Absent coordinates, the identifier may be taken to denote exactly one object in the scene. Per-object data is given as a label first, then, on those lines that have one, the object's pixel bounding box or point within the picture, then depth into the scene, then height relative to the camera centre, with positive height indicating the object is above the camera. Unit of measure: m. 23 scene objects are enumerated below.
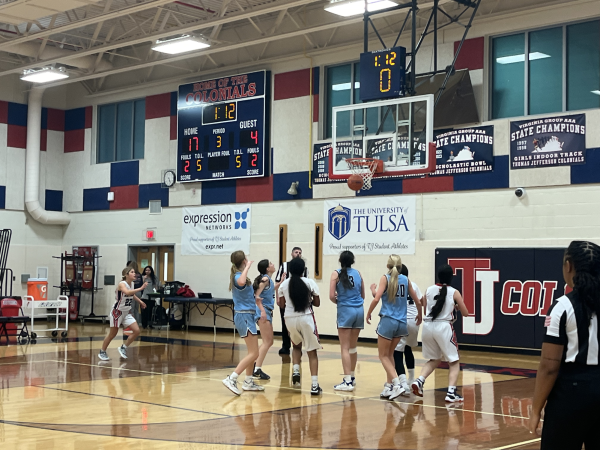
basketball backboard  12.38 +2.06
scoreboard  19.41 +3.53
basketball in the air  12.84 +1.39
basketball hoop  12.83 +1.64
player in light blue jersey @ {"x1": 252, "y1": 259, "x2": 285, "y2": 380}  10.14 -0.75
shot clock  12.65 +3.19
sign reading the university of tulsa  16.81 +0.87
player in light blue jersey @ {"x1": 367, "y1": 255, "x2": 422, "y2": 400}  9.48 -0.66
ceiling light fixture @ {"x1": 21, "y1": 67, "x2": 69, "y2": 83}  20.08 +4.97
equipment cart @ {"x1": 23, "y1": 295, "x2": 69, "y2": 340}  16.65 -0.99
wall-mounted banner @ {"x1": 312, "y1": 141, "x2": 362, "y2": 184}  18.11 +2.39
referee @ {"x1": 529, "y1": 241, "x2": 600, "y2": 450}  3.68 -0.50
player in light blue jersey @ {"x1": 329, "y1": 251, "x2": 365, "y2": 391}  10.08 -0.57
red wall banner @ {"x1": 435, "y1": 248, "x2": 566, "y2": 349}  14.77 -0.49
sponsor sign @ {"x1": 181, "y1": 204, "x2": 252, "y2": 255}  19.83 +0.87
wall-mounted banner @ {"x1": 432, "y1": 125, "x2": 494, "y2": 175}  15.58 +2.37
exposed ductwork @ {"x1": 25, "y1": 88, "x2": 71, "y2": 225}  22.84 +3.19
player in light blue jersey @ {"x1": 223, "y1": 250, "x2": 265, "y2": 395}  9.56 -0.64
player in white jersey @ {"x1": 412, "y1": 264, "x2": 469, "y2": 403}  9.25 -0.75
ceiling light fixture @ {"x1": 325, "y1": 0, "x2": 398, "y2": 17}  14.82 +5.06
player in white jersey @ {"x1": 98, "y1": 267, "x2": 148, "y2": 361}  13.14 -0.90
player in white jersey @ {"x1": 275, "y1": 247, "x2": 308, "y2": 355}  13.56 -1.27
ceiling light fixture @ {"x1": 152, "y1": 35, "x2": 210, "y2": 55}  17.27 +5.00
